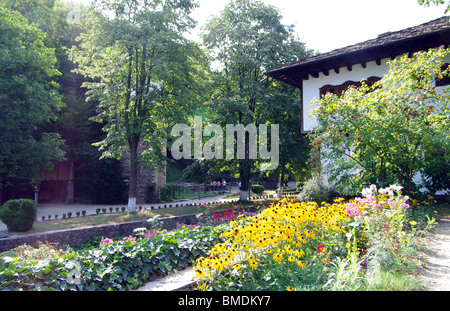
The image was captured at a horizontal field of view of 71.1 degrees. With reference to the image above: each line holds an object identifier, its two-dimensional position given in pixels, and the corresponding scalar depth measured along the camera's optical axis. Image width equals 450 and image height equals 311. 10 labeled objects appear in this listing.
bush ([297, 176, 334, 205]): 11.90
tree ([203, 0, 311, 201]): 15.42
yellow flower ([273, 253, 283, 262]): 3.59
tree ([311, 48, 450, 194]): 7.32
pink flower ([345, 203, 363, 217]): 5.04
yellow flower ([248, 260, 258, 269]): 3.46
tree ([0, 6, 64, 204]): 13.35
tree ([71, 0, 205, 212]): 13.23
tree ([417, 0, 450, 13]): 7.79
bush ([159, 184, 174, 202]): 20.88
